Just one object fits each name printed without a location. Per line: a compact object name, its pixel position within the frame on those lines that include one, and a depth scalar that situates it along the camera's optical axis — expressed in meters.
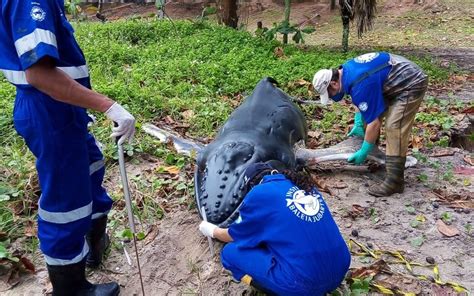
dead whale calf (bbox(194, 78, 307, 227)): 3.00
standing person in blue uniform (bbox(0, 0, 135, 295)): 2.03
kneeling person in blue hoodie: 2.36
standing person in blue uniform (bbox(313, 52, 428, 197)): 3.77
